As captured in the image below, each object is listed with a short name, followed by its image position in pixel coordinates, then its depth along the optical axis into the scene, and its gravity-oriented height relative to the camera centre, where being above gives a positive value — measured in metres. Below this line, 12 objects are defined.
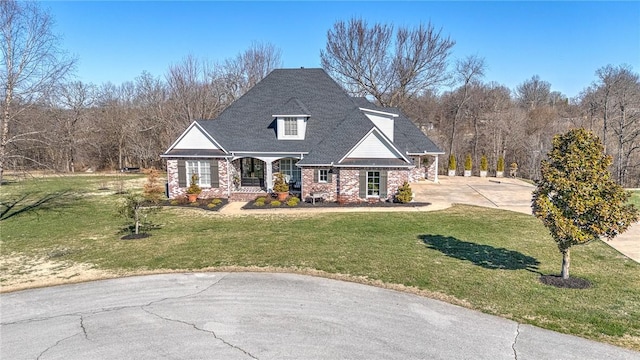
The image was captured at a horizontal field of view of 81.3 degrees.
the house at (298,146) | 21.48 +0.80
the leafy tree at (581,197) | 9.05 -1.01
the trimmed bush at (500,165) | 33.06 -0.71
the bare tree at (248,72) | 48.53 +11.44
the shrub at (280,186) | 21.67 -1.56
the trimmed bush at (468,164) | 33.96 -0.61
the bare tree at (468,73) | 42.69 +9.73
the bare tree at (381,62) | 40.16 +10.57
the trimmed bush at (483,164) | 33.71 -0.62
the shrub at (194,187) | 21.94 -1.60
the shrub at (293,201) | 20.72 -2.37
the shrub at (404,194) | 20.84 -2.04
